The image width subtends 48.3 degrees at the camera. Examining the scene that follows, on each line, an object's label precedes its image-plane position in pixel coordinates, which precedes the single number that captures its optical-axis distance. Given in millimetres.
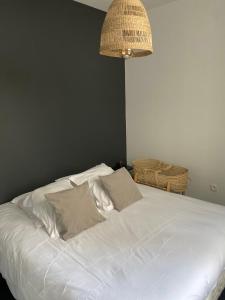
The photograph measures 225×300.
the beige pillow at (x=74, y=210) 1929
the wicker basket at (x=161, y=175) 2949
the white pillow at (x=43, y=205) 1984
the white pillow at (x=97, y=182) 2396
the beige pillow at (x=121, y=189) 2385
